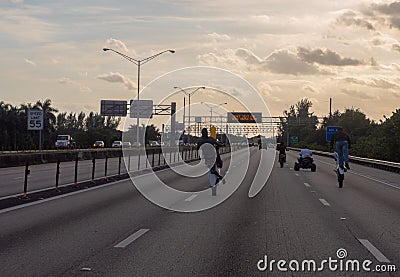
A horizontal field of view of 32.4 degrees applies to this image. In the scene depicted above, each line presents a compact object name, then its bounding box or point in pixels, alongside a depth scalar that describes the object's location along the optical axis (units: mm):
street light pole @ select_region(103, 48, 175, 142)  59744
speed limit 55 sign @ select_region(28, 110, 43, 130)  47531
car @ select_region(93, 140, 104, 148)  111125
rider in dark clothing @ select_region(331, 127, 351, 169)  25344
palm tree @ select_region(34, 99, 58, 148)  134625
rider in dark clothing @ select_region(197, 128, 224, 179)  21203
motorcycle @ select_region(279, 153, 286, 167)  47141
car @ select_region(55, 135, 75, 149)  98606
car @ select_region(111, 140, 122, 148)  116444
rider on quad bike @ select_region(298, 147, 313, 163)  41250
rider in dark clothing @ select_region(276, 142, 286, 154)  45034
